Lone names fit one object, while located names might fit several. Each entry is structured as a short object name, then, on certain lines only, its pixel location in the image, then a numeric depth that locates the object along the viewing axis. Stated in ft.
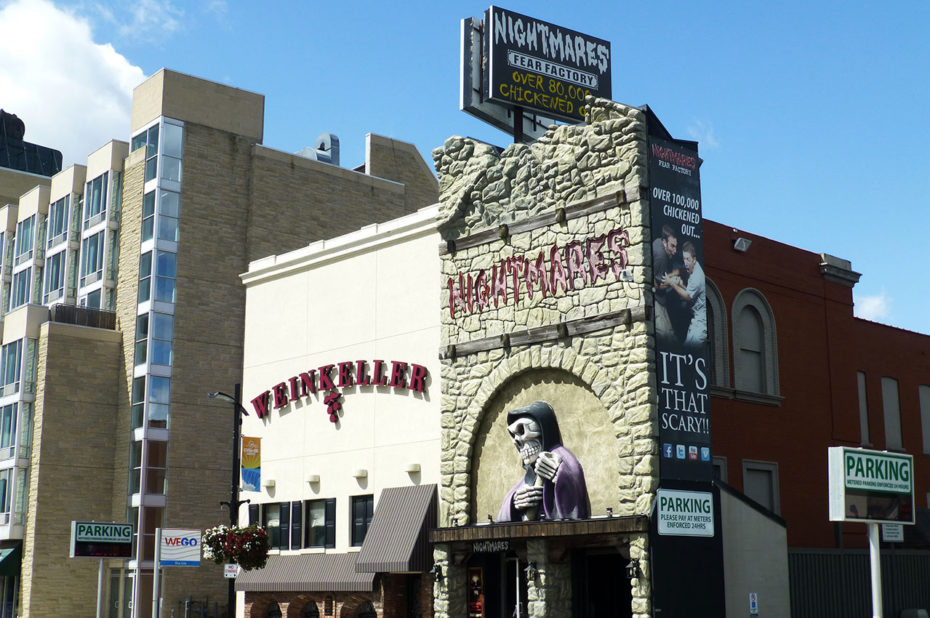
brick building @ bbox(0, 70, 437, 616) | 153.38
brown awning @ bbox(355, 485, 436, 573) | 101.81
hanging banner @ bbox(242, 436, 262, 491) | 111.75
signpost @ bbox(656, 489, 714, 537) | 84.53
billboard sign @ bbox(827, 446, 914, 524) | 55.16
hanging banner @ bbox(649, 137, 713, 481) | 88.17
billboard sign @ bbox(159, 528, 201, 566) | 109.48
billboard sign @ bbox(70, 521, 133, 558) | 133.39
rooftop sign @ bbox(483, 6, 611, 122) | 109.50
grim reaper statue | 90.27
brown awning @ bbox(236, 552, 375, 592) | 109.50
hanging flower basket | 107.24
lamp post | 106.22
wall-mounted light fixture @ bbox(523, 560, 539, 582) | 91.61
